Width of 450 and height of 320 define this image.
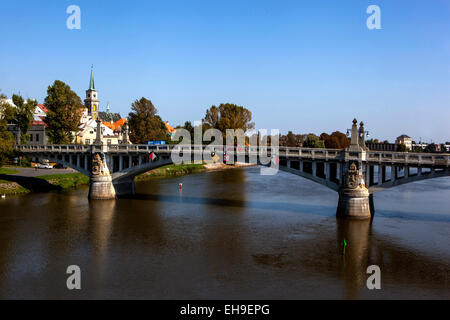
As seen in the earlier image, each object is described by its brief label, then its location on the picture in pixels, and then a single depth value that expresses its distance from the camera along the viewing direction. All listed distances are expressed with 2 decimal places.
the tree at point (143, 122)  94.25
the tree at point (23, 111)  73.88
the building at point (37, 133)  87.62
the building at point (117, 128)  105.28
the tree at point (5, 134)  57.19
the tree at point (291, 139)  161.38
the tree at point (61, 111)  78.06
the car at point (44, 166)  76.78
